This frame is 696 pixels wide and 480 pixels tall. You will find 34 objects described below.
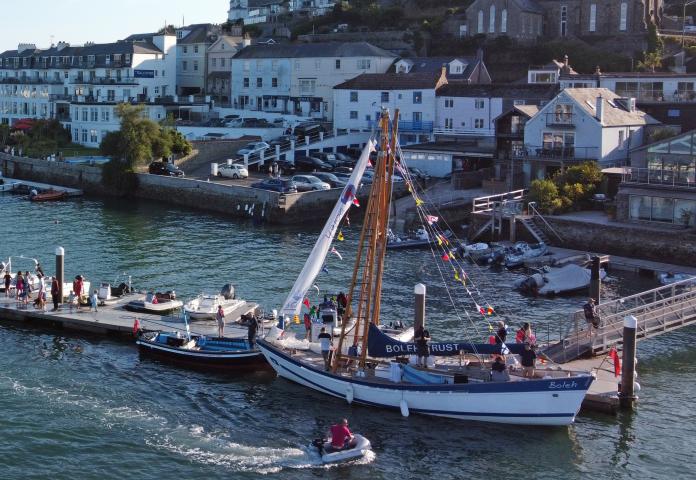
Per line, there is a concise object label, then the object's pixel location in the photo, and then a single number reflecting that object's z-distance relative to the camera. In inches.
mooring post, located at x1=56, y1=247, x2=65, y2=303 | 1705.2
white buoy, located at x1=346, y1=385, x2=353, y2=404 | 1286.9
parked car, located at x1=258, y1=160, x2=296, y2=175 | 3282.5
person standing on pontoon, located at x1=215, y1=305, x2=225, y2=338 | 1492.4
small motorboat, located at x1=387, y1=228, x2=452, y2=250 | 2374.5
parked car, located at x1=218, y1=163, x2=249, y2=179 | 3198.8
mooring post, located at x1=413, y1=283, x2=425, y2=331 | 1423.5
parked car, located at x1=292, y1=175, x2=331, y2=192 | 2886.3
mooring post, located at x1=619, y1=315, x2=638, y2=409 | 1256.8
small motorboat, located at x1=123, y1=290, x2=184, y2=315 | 1697.8
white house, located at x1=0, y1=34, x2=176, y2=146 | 4232.3
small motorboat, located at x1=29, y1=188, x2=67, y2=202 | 3184.1
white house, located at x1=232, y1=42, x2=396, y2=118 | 4023.1
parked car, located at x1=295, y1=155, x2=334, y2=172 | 3275.1
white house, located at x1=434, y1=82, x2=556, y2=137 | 3257.9
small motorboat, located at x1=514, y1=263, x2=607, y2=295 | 1926.7
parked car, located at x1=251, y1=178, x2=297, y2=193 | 2844.5
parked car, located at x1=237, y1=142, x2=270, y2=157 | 3460.1
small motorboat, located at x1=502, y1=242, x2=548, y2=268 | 2174.0
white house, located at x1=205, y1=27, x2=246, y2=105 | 4581.7
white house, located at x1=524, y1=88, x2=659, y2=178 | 2669.8
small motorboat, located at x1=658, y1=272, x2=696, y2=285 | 1961.1
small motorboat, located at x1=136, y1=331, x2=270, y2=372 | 1427.2
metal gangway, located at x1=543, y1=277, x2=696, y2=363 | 1392.7
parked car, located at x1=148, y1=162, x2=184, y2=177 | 3289.9
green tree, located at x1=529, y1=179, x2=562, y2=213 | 2400.3
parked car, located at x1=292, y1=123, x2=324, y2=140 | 3705.7
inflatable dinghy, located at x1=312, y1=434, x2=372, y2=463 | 1118.4
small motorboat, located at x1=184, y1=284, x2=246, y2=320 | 1632.6
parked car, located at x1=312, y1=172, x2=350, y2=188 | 2962.6
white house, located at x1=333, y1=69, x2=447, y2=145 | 3494.1
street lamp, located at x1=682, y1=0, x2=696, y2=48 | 4048.2
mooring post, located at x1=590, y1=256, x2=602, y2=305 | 1691.7
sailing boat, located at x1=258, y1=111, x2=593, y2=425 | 1207.6
